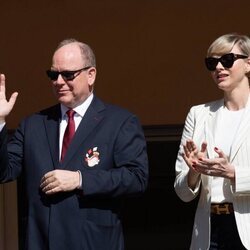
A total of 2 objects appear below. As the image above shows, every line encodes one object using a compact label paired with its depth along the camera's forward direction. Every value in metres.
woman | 7.46
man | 7.57
